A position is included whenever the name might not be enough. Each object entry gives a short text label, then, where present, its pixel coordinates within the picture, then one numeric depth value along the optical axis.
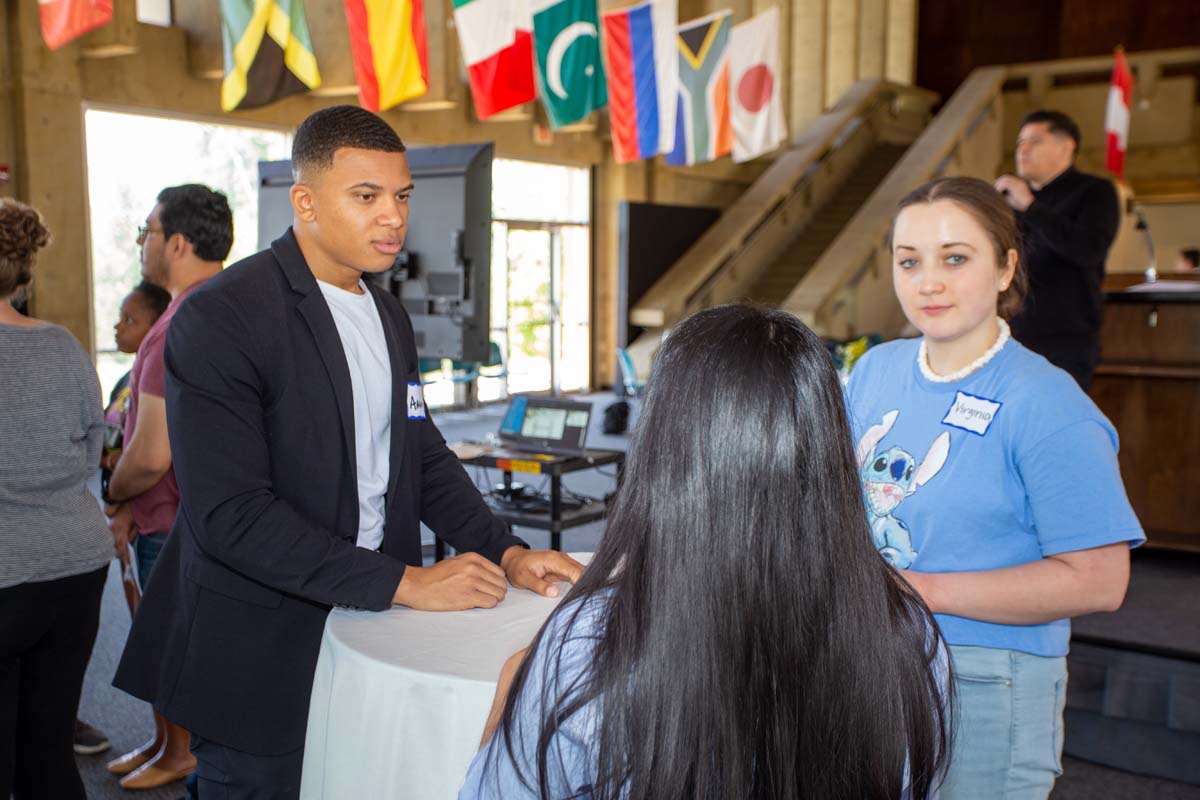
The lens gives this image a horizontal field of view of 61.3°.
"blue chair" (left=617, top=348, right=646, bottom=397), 10.22
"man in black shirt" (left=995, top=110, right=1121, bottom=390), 3.79
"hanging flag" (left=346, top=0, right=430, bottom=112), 6.29
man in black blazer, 1.49
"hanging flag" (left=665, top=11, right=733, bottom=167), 8.14
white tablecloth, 1.35
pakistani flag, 6.95
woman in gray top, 2.00
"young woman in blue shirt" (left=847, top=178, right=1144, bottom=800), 1.41
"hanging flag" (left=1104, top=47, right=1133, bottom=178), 9.95
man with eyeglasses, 2.44
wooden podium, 4.59
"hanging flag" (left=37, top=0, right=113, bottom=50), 5.90
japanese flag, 8.92
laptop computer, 4.36
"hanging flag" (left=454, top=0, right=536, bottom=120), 6.58
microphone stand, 5.60
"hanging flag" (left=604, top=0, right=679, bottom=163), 7.55
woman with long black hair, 0.83
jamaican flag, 6.50
